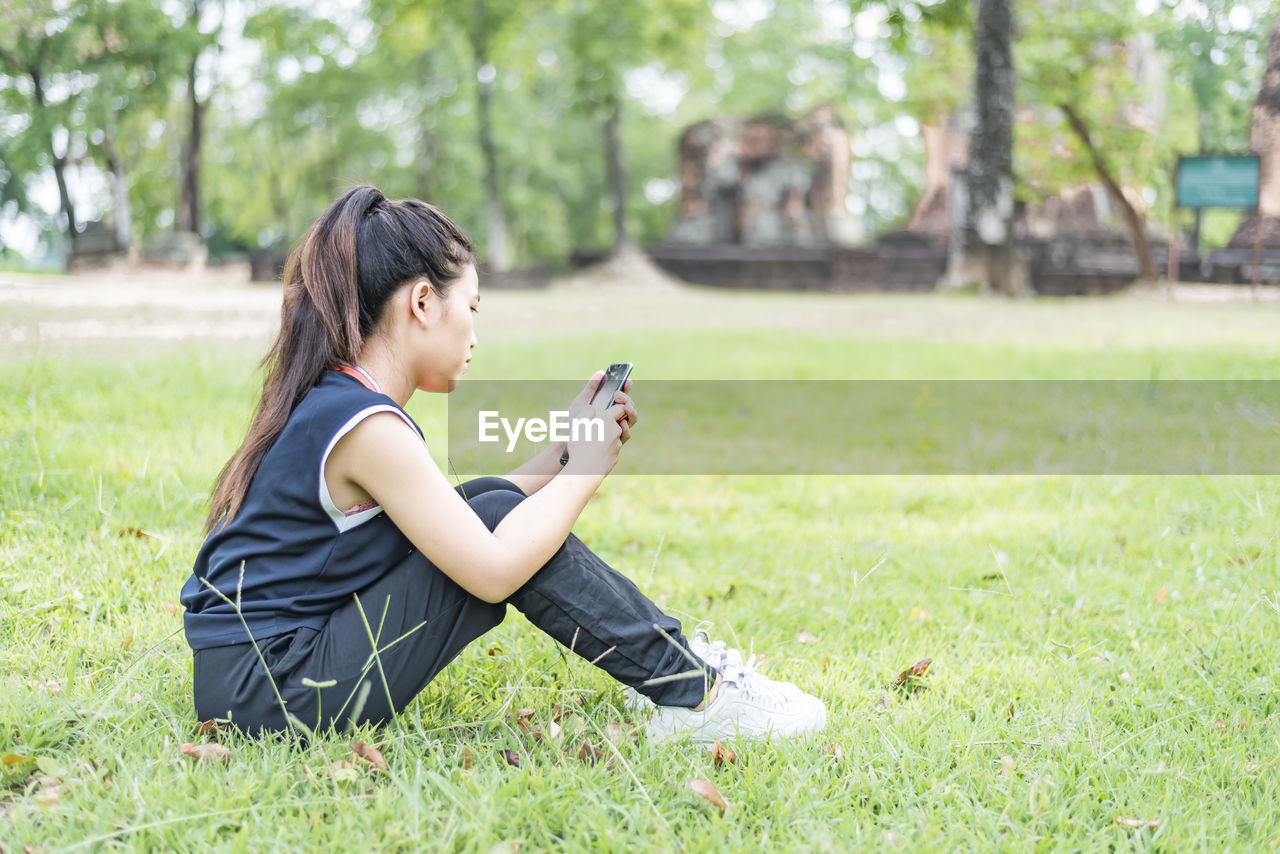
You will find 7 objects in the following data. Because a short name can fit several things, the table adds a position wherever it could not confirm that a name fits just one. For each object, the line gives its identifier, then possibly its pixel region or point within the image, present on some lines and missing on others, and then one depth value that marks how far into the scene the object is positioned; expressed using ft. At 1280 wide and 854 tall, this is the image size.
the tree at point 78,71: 36.83
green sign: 47.65
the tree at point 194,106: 64.18
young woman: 6.27
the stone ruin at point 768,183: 98.07
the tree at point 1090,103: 57.57
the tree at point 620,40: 83.92
